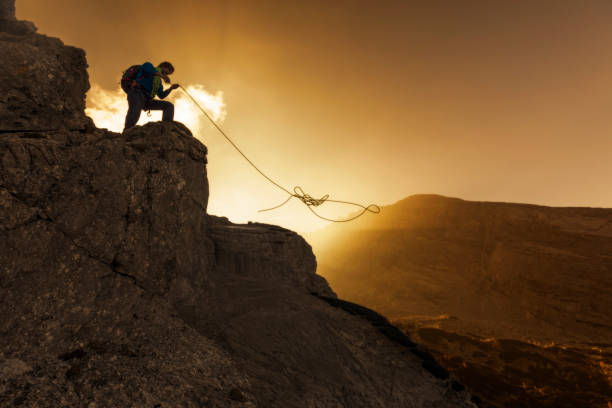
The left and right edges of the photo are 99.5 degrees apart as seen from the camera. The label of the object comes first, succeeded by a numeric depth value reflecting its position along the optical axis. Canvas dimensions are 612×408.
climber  8.05
